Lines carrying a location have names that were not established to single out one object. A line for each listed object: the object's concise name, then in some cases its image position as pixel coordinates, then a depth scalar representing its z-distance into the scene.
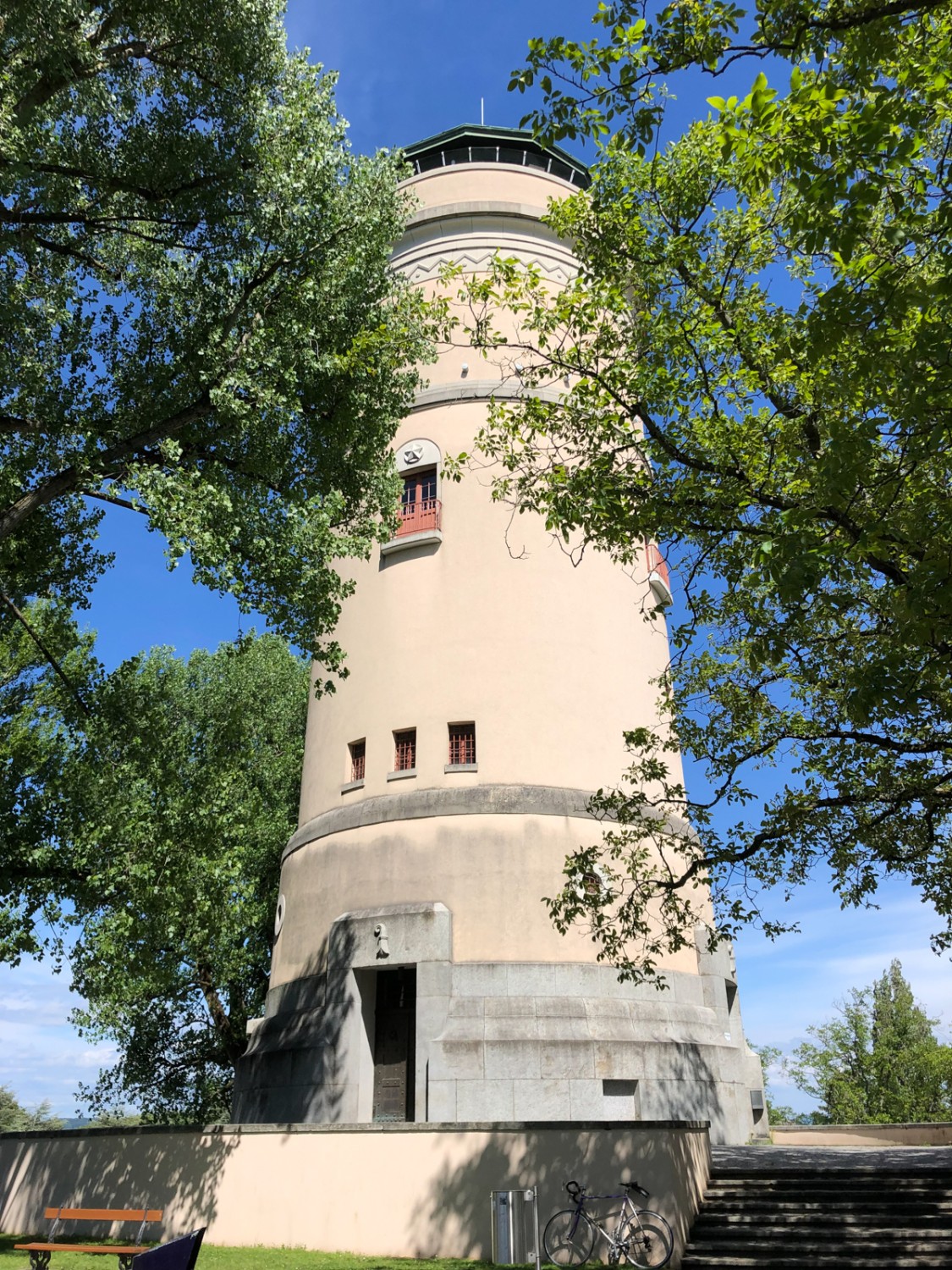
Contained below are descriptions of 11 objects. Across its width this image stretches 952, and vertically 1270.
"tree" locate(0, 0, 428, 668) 10.74
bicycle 9.72
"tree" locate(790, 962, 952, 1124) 36.88
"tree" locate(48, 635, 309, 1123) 13.49
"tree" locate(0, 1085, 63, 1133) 61.51
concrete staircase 9.38
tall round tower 14.20
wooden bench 9.57
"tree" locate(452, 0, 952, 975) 6.67
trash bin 9.46
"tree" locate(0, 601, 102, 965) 13.81
